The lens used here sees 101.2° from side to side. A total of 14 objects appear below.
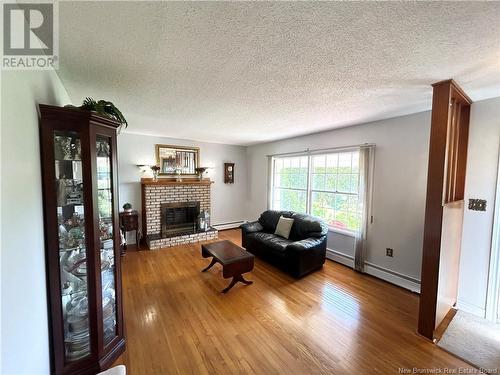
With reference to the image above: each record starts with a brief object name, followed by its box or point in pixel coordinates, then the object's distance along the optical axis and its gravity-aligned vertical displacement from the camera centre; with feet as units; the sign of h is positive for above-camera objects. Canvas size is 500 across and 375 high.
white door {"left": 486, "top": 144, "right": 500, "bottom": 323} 7.32 -3.34
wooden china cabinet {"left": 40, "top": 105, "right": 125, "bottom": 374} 4.59 -1.47
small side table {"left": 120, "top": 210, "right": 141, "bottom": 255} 13.48 -3.06
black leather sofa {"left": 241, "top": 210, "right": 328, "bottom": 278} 10.27 -3.66
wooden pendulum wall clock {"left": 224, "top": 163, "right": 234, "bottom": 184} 18.88 +0.34
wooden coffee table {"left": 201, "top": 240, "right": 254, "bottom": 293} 8.89 -3.72
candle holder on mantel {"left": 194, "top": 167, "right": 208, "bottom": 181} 16.87 +0.43
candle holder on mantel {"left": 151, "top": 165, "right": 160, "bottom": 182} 14.93 +0.34
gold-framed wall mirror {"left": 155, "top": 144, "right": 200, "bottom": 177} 15.58 +1.26
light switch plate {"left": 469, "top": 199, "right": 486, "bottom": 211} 7.58 -0.89
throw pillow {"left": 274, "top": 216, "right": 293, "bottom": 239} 12.50 -3.08
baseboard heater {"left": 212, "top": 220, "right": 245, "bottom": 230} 18.84 -4.57
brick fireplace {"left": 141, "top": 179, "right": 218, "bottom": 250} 14.67 -2.62
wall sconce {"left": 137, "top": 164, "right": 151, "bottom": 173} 14.64 +0.59
